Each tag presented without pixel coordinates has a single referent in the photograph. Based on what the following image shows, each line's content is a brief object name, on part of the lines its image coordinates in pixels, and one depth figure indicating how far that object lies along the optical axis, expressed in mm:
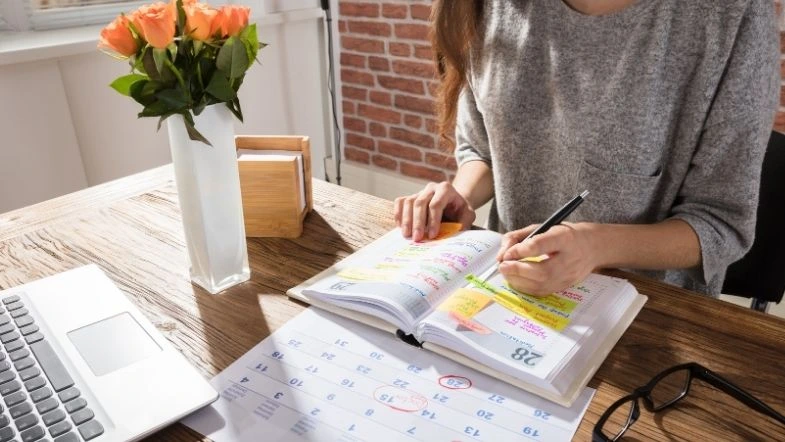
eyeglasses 553
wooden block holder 932
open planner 620
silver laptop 551
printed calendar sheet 561
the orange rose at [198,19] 673
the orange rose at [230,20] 691
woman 845
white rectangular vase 747
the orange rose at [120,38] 667
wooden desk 592
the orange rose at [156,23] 642
